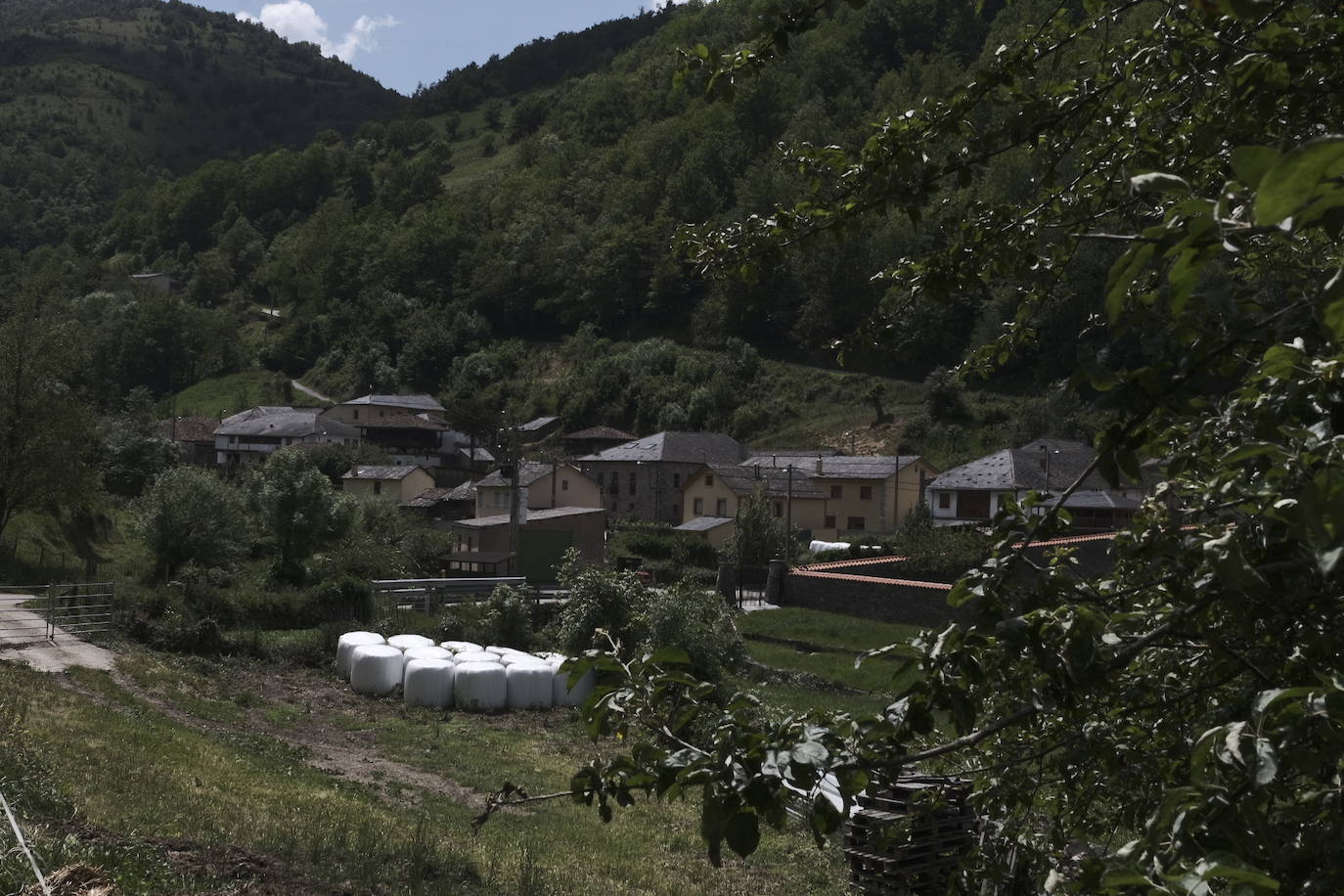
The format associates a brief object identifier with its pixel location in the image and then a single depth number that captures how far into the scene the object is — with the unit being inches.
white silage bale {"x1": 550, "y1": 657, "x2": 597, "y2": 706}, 1052.5
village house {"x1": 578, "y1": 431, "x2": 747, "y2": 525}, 2910.9
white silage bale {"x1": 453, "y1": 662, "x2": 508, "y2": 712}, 1012.5
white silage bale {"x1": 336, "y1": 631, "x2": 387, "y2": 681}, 1103.6
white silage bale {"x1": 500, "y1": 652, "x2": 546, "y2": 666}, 1063.7
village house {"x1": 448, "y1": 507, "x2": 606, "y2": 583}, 1930.4
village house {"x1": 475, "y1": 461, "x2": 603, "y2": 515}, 2696.9
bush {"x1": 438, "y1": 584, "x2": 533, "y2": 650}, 1258.6
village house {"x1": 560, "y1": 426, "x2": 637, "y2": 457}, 3526.1
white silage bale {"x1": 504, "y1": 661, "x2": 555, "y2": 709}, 1032.8
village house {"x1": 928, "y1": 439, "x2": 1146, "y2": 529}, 2389.3
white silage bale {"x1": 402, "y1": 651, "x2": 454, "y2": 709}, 1019.3
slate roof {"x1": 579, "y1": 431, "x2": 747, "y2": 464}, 2947.8
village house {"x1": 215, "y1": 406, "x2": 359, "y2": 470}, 3599.9
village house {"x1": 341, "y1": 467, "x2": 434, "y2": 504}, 2851.9
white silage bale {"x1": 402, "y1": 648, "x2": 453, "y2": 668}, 1061.8
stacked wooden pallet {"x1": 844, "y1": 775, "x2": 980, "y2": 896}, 399.5
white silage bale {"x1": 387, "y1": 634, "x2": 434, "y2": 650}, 1110.4
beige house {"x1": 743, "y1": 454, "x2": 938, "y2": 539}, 2635.3
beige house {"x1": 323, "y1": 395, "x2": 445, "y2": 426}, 3767.2
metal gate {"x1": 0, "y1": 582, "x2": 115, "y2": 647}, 1021.8
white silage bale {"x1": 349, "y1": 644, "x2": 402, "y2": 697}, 1047.6
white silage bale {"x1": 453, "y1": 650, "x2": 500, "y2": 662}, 1060.2
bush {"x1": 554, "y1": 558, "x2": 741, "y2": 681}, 1070.4
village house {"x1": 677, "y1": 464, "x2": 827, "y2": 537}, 2596.0
